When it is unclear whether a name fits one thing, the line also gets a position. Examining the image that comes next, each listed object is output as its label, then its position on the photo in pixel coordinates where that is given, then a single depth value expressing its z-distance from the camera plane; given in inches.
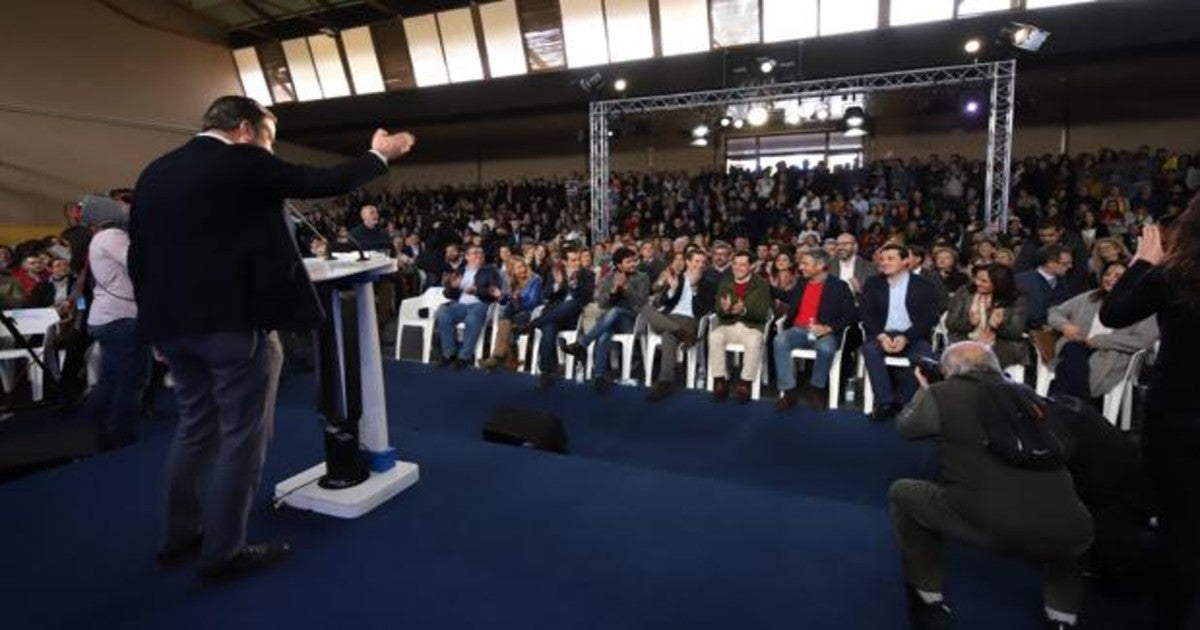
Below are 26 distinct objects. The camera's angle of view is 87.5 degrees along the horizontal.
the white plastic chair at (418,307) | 224.1
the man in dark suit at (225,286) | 62.2
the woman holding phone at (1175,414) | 54.4
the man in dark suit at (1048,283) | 167.3
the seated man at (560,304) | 187.2
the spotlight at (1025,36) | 265.1
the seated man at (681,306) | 174.1
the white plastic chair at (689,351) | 178.1
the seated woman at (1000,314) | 147.9
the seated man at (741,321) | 162.6
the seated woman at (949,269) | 199.2
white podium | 82.1
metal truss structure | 266.8
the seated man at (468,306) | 201.9
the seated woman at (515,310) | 198.2
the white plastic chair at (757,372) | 164.1
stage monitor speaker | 117.1
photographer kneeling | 57.1
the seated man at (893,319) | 146.6
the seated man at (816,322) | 158.1
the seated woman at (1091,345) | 134.7
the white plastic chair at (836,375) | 158.4
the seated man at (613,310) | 180.2
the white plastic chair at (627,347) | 181.6
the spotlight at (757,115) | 385.6
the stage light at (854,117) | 341.4
